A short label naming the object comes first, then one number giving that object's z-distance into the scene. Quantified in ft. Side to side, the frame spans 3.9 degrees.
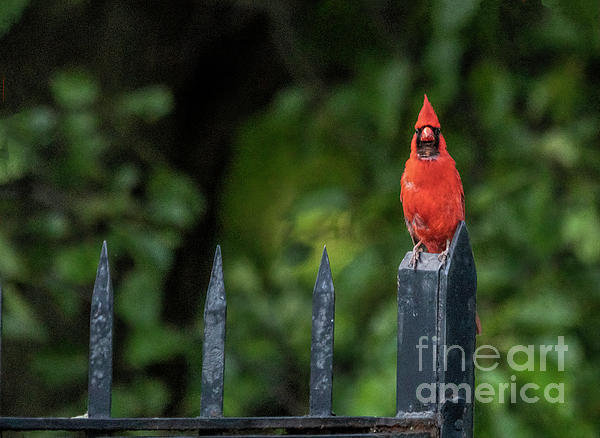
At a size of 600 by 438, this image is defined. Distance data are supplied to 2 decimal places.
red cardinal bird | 28.99
